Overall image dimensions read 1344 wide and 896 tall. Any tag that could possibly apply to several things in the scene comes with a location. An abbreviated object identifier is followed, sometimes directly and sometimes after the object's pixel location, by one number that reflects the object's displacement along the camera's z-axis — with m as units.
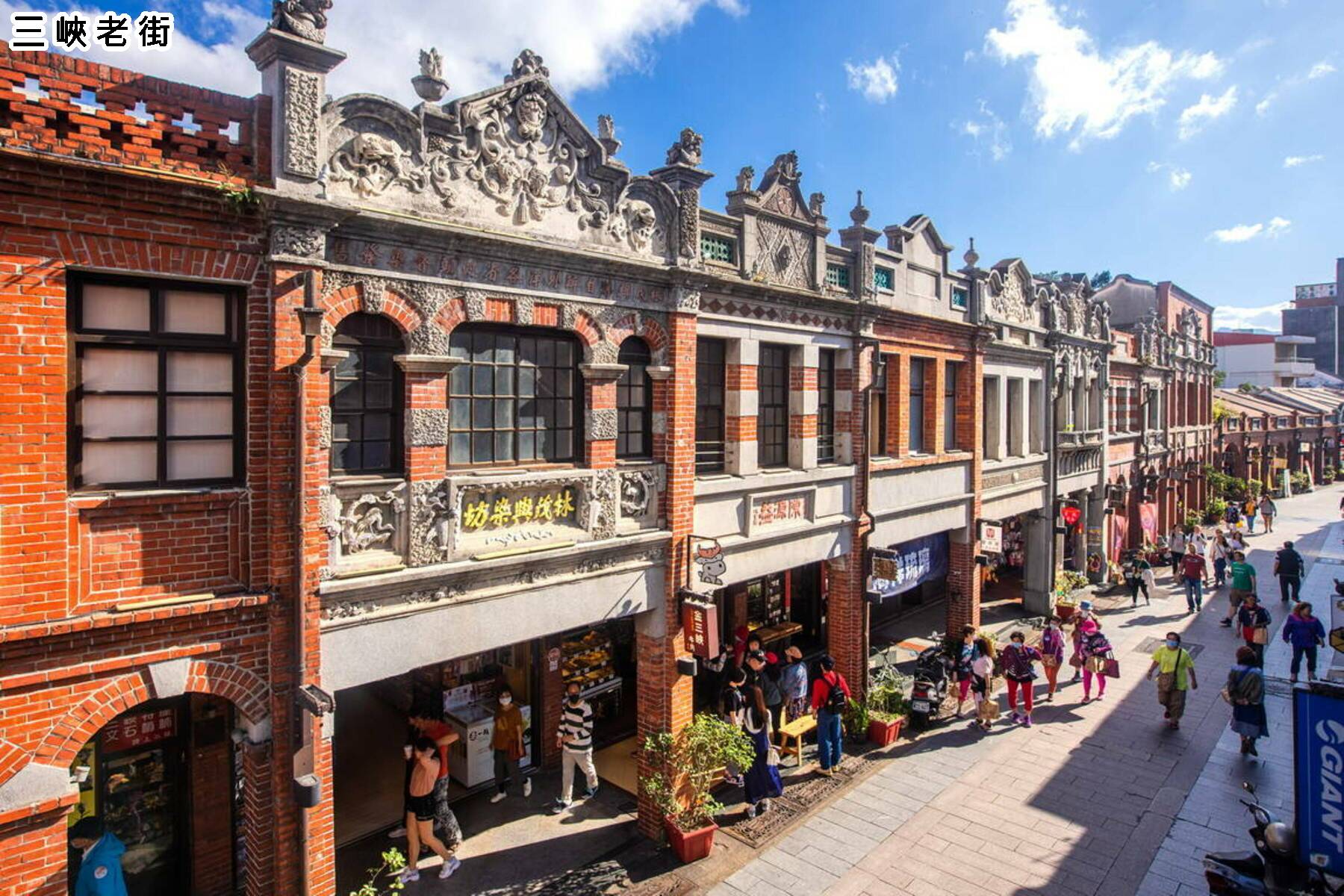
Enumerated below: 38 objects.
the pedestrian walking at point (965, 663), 14.78
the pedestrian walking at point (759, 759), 11.35
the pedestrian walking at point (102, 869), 7.06
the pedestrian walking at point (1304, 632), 15.06
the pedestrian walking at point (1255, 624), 15.83
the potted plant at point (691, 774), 10.12
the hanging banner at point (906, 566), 14.40
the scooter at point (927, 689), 14.21
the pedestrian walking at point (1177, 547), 25.61
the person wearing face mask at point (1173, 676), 13.97
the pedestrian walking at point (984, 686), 14.30
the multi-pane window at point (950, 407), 17.70
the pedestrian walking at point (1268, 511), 33.78
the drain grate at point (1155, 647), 18.68
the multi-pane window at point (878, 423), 15.45
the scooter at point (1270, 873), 7.79
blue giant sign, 7.80
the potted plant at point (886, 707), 13.59
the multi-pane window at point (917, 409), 16.72
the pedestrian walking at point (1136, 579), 23.03
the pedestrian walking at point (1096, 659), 15.62
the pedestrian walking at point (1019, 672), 14.53
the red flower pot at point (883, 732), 13.55
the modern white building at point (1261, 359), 60.97
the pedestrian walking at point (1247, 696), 12.43
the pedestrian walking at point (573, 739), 11.13
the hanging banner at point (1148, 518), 27.19
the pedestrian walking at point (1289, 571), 22.16
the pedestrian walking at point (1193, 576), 21.80
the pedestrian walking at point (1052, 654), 16.06
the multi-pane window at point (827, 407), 14.20
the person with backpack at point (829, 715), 12.49
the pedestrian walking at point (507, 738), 11.48
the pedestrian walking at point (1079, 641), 16.34
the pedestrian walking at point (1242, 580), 19.22
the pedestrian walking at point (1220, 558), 23.95
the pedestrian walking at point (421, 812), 9.41
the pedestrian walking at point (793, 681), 13.28
